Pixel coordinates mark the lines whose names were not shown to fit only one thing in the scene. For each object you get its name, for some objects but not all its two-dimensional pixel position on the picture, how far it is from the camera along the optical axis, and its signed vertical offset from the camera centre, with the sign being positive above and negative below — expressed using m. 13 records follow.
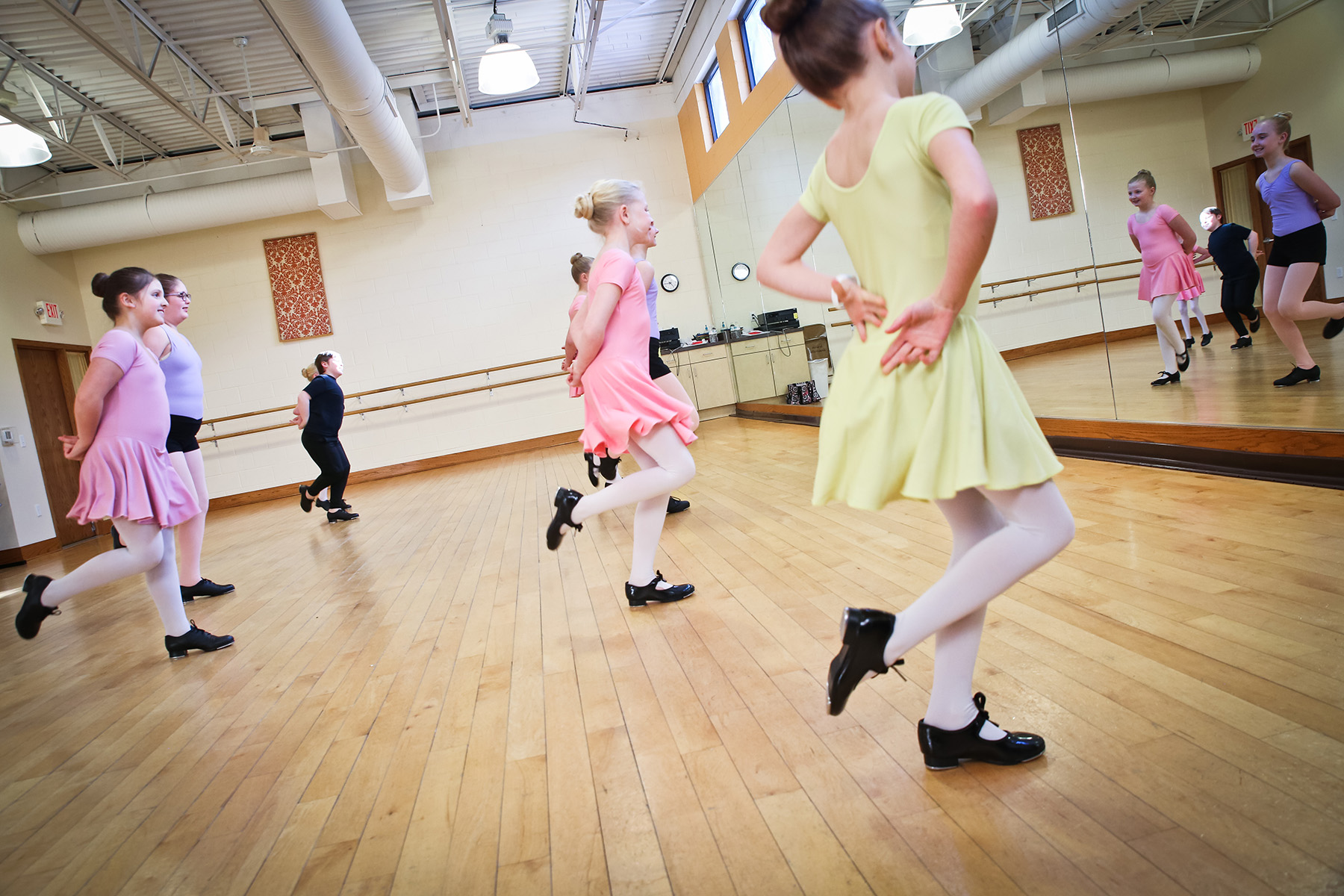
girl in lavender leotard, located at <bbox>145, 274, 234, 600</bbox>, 3.26 +0.26
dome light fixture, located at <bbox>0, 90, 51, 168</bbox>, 6.42 +2.74
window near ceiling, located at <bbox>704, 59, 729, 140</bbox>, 8.52 +2.83
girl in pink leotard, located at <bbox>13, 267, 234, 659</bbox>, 2.59 +0.03
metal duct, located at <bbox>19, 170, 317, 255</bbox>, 8.61 +2.71
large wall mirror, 2.45 +0.44
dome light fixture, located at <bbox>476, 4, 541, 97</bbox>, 6.41 +2.60
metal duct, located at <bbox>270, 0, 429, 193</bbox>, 5.04 +2.59
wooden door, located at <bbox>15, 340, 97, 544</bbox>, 8.29 +0.81
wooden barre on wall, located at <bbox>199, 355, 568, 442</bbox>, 9.22 +0.29
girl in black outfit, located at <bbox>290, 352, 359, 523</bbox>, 6.18 +0.14
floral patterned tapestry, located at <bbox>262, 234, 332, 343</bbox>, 9.52 +1.85
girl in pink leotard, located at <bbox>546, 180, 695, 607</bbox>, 2.32 +0.02
